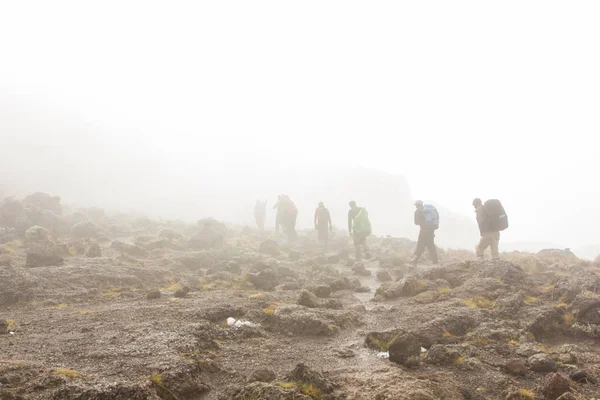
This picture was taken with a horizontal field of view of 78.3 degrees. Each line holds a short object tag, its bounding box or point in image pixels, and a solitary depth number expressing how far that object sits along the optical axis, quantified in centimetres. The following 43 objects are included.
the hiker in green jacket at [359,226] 2055
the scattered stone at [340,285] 1316
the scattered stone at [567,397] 478
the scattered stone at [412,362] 620
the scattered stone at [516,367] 592
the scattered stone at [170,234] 2325
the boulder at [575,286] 895
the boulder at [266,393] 491
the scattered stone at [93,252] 1602
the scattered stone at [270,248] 2273
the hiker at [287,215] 2995
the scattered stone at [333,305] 1027
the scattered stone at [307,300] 1014
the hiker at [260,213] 3741
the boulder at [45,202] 2816
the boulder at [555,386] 503
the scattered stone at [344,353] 708
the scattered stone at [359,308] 1021
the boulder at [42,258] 1299
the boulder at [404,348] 647
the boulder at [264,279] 1305
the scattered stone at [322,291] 1173
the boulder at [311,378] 533
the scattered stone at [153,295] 1070
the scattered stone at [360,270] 1718
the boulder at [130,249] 1809
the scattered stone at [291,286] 1292
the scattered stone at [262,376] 570
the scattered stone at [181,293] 1088
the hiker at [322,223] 2547
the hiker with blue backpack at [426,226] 1759
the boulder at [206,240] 2190
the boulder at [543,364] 589
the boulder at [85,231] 2175
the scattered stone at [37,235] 1772
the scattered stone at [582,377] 545
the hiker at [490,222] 1489
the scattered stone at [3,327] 738
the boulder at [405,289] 1166
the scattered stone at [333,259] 2103
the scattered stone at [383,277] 1577
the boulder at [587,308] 771
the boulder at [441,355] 635
